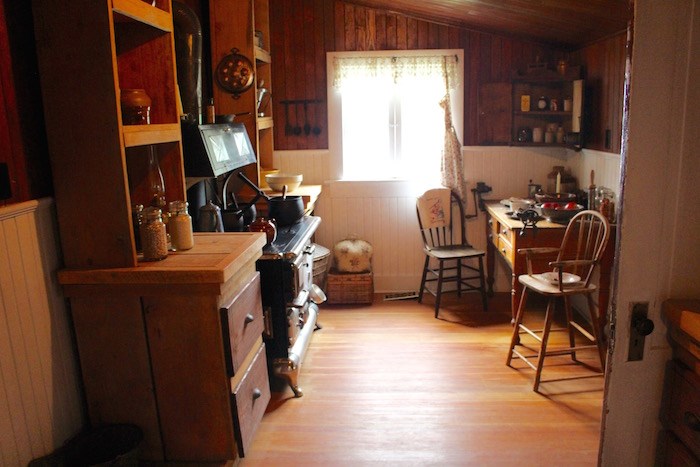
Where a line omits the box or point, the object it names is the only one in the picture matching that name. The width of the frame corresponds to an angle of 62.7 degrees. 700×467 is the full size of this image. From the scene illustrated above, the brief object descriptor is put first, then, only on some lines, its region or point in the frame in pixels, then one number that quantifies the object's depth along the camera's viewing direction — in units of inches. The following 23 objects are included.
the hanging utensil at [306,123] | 186.9
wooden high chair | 123.1
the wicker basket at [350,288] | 181.5
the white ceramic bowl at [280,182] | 154.8
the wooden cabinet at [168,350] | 75.5
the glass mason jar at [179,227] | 84.7
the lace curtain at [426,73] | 181.3
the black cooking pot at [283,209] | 136.5
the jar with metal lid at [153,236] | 78.6
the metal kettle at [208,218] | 103.9
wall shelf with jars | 172.9
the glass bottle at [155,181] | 88.4
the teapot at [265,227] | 116.2
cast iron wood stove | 113.4
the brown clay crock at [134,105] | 78.4
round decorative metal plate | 146.9
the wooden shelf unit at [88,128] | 68.4
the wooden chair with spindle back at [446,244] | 172.6
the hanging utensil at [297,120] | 186.7
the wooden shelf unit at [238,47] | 145.6
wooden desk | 140.2
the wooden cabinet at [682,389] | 48.0
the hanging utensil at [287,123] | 186.7
